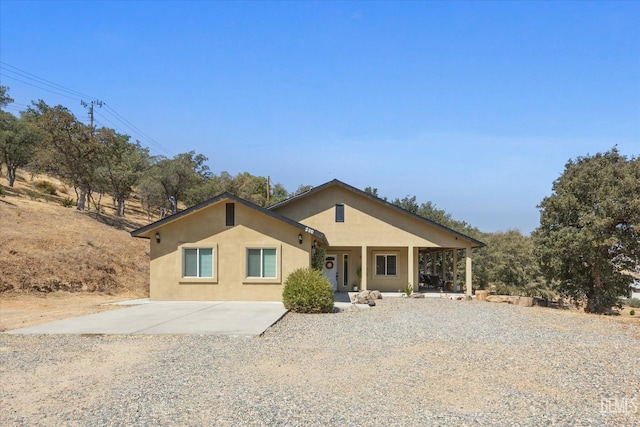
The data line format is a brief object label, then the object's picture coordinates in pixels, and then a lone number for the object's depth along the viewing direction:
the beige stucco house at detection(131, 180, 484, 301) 18.78
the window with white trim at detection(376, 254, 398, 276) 24.92
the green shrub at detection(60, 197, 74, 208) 34.47
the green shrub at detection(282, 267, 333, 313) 15.02
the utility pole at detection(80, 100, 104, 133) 39.72
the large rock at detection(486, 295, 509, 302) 21.02
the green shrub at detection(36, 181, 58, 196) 43.26
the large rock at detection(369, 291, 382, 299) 20.47
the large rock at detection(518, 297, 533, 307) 19.88
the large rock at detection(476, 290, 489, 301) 21.91
